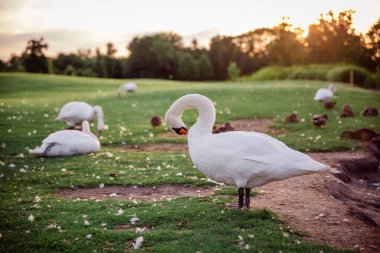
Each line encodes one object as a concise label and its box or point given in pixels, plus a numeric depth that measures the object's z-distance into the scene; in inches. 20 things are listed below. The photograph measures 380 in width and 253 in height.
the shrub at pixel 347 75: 1862.7
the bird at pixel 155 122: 671.8
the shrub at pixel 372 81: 1790.1
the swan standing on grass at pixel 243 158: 242.2
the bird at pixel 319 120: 639.8
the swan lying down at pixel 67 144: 458.3
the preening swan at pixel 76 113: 646.5
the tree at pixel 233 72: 3061.0
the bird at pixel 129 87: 1325.2
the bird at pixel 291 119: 705.6
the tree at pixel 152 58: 3570.4
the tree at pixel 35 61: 2910.9
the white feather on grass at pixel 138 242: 214.4
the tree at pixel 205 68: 3629.4
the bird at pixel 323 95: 943.7
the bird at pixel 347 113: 743.9
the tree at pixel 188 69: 3521.2
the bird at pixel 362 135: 529.3
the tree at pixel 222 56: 3747.5
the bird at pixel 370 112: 754.8
